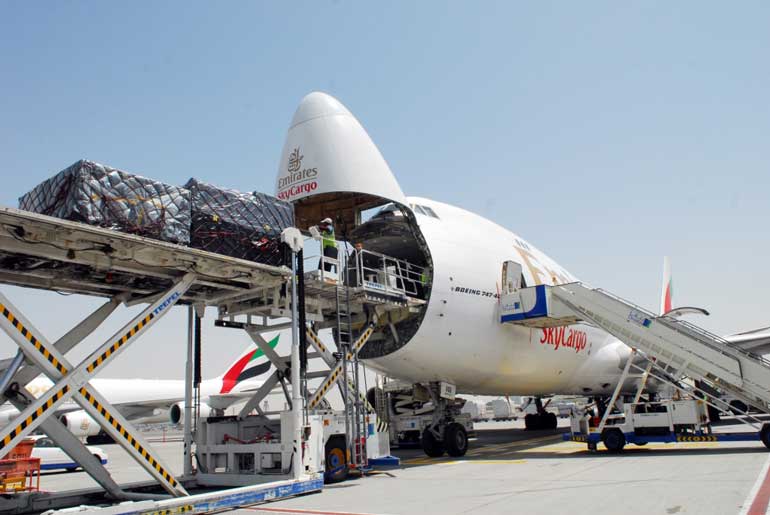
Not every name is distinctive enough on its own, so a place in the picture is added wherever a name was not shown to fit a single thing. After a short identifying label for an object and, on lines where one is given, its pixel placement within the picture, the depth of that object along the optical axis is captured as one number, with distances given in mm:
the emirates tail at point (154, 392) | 31031
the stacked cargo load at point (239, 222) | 9531
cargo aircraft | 13453
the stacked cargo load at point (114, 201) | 7938
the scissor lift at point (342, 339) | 12086
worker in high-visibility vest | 12758
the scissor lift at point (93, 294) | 7762
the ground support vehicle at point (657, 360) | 14406
